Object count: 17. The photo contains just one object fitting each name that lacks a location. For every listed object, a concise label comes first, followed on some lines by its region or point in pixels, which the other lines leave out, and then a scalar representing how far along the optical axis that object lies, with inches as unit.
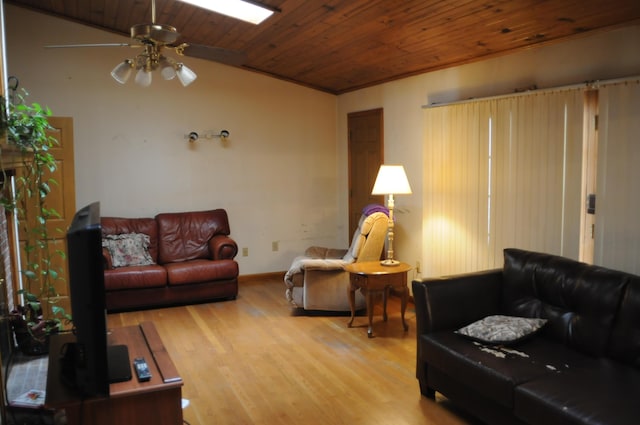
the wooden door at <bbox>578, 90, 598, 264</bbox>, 133.4
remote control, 78.0
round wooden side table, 167.6
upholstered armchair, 187.8
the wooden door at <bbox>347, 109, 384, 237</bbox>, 230.4
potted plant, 99.7
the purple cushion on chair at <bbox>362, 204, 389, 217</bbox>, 194.5
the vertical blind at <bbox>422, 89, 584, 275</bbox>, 141.4
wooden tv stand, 72.6
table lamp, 174.6
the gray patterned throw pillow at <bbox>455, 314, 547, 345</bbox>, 111.0
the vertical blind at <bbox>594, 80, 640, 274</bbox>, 124.0
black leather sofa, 89.2
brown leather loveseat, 198.4
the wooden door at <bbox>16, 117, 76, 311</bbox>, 177.3
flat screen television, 67.3
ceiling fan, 105.7
